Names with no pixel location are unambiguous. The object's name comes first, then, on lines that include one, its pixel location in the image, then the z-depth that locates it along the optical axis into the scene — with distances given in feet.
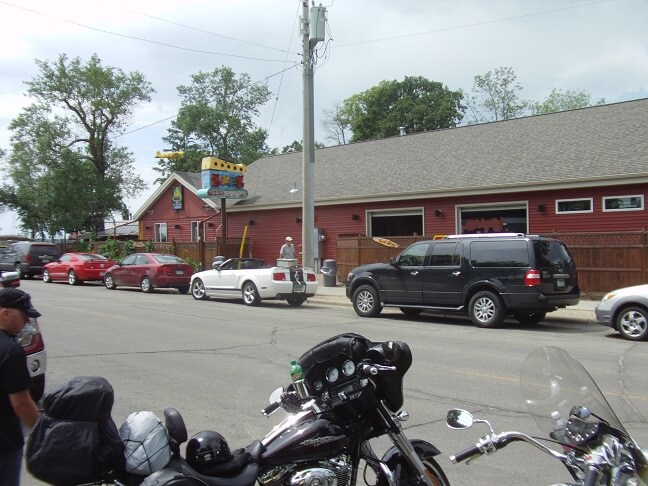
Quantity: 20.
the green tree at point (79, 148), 148.56
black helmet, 9.39
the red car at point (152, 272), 70.38
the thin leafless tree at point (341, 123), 221.05
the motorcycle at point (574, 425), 7.99
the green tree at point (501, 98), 193.36
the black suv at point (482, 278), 41.45
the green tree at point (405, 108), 186.70
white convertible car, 56.34
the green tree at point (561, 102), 192.24
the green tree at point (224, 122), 198.08
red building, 61.67
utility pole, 66.39
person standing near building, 68.18
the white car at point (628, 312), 36.76
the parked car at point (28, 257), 95.20
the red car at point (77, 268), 83.41
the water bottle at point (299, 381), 10.89
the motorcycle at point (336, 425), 9.88
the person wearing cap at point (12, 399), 10.10
